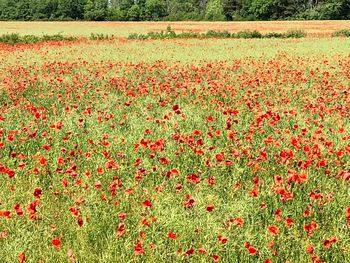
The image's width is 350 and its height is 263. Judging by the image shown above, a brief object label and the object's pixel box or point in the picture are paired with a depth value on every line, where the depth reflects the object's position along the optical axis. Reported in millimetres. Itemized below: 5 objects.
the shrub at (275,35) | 41375
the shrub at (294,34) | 40875
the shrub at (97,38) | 38094
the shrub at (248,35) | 40438
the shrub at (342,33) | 41603
